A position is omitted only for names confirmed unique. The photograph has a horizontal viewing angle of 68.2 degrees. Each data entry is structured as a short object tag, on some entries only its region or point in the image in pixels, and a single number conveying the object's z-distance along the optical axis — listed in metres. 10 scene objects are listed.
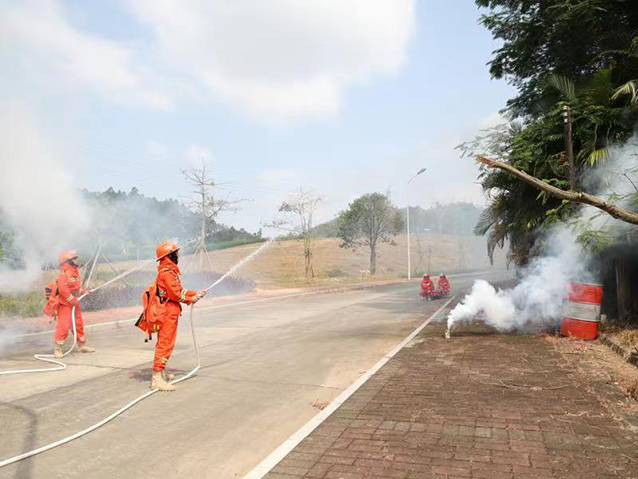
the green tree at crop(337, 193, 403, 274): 41.59
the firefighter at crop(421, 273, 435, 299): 20.05
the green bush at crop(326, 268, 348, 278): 41.50
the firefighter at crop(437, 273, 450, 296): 20.95
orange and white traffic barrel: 8.75
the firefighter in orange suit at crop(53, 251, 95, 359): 7.92
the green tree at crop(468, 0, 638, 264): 9.10
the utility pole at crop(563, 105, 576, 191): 8.03
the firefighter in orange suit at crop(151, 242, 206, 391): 6.00
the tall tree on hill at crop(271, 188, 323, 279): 34.31
